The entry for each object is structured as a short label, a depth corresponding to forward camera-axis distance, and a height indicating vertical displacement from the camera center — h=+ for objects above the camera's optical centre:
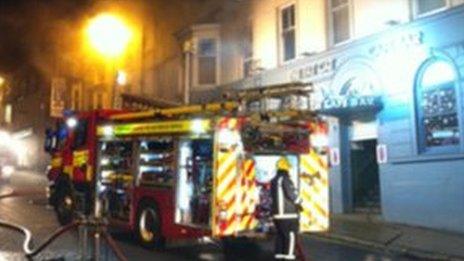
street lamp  20.18 +5.23
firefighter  9.20 -0.45
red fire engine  9.99 +0.33
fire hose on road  8.75 -0.72
